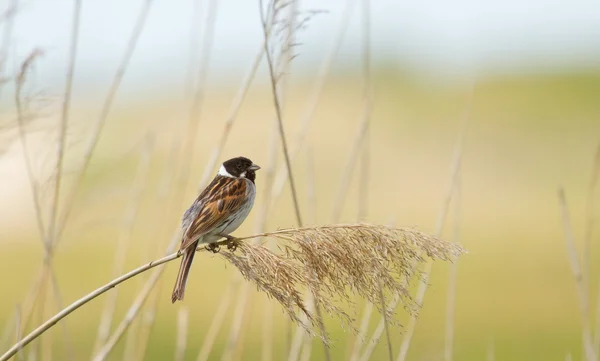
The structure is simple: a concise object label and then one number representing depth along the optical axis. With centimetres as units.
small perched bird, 534
